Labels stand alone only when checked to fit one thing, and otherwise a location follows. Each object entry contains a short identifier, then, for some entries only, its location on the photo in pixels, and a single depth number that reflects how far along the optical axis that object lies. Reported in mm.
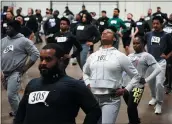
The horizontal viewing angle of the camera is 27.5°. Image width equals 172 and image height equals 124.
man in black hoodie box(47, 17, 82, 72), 7274
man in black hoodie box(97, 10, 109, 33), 12041
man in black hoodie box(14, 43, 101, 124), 2572
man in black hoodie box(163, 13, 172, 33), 8953
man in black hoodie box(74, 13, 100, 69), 9111
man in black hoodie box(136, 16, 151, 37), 10909
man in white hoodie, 3957
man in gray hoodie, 5430
